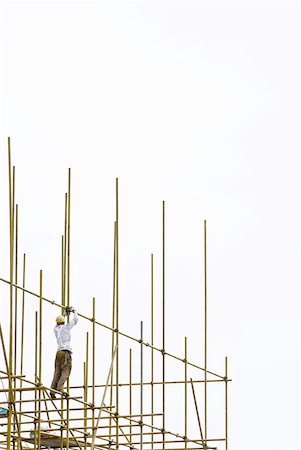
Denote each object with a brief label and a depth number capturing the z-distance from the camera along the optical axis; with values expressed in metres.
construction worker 37.09
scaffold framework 35.12
